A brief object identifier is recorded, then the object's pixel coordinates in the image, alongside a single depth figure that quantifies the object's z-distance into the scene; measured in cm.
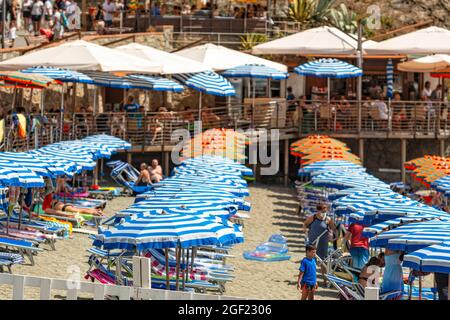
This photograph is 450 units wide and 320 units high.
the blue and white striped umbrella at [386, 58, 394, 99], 3650
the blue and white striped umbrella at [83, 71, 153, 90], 3253
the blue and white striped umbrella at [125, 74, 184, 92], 3344
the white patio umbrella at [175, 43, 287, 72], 3575
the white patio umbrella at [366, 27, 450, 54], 3609
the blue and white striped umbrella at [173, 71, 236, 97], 3341
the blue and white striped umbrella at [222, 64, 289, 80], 3572
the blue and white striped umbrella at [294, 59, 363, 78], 3608
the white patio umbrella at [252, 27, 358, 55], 3750
